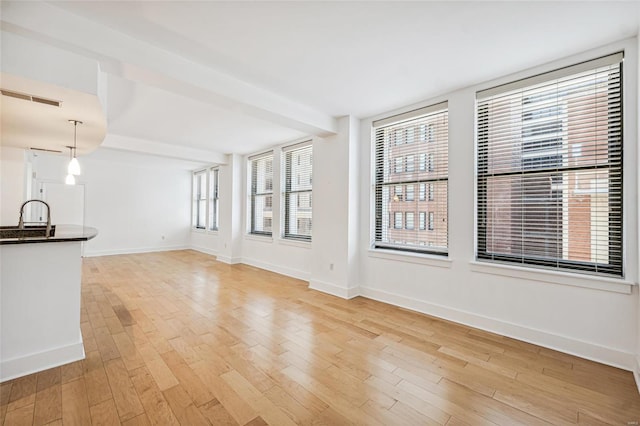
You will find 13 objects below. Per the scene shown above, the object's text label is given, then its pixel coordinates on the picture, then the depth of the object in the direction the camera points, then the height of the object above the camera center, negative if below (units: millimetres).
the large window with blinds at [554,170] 2395 +465
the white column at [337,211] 4113 +65
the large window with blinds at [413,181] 3455 +478
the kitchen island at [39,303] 2049 -721
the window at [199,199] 8828 +468
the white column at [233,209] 6754 +128
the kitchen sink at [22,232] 2546 -193
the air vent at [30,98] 2090 +908
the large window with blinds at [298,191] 5336 +480
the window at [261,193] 6238 +496
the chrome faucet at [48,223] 2326 -102
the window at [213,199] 8148 +448
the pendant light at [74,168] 3300 +546
